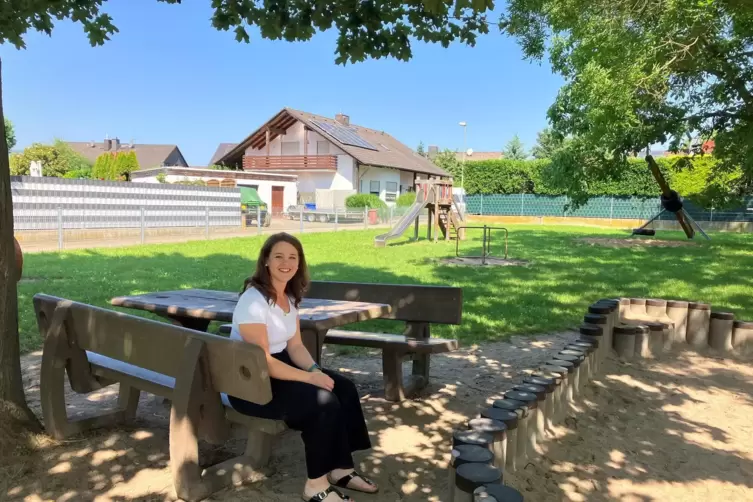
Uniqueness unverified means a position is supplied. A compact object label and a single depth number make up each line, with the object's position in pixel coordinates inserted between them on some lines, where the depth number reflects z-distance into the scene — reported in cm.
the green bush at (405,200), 3353
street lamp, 3800
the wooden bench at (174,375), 253
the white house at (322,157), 3847
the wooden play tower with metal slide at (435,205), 1959
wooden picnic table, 336
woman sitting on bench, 266
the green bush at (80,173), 3897
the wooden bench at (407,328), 396
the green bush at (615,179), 1644
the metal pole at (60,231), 1420
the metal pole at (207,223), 1909
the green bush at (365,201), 3303
